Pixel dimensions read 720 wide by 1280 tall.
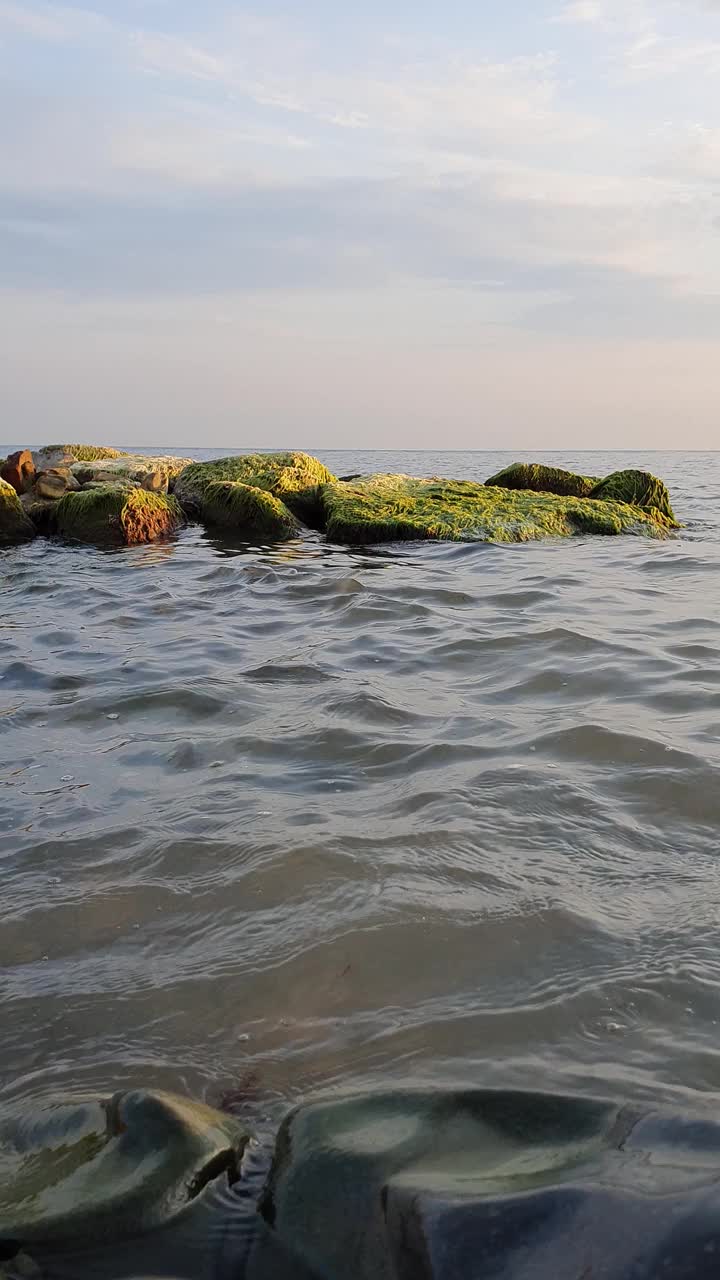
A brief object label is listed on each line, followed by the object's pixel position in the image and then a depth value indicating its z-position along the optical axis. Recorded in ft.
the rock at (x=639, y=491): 45.50
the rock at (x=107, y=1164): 5.24
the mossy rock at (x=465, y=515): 39.75
